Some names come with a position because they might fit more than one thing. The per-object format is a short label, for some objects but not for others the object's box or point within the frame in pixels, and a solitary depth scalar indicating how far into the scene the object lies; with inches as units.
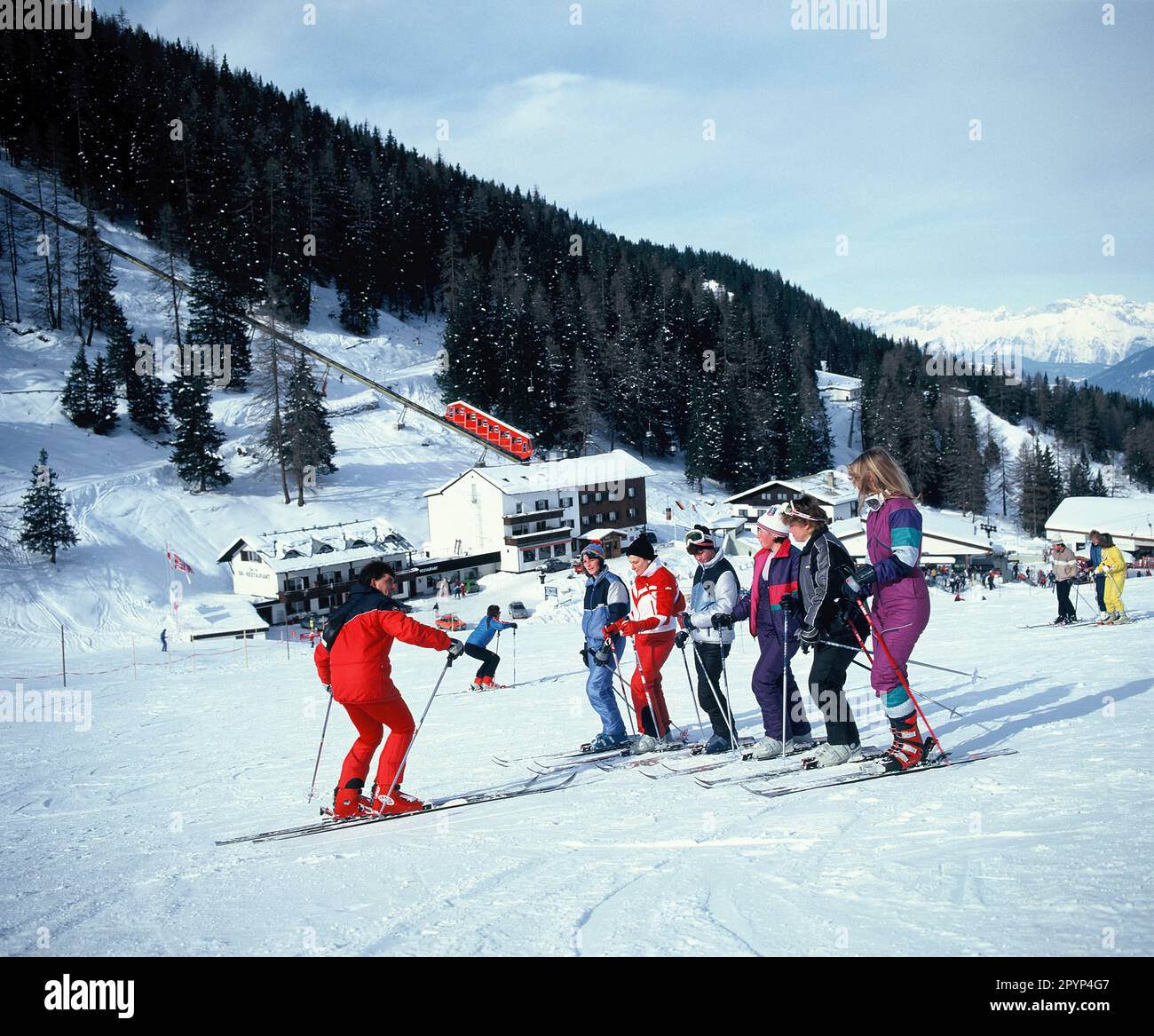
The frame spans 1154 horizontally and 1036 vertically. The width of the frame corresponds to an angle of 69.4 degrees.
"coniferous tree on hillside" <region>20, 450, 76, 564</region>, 1323.8
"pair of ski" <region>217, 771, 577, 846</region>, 215.5
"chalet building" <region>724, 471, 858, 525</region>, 2297.0
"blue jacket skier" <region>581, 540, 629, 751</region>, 294.2
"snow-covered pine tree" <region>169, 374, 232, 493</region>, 1697.8
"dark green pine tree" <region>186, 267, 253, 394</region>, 2183.8
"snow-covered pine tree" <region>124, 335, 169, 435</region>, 1909.4
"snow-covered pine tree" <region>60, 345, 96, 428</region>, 1829.5
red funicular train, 2391.7
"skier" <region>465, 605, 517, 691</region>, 518.9
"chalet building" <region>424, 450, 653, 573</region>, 1804.9
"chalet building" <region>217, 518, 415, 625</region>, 1416.1
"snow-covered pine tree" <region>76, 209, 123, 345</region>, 2234.3
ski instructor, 223.0
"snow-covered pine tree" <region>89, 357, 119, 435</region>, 1834.4
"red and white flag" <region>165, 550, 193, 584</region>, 1335.5
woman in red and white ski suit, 280.8
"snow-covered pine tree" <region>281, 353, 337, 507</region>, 1795.0
